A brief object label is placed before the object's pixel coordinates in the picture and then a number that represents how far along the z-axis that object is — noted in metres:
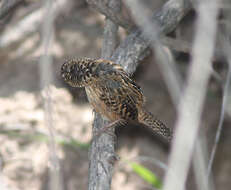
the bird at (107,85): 6.74
